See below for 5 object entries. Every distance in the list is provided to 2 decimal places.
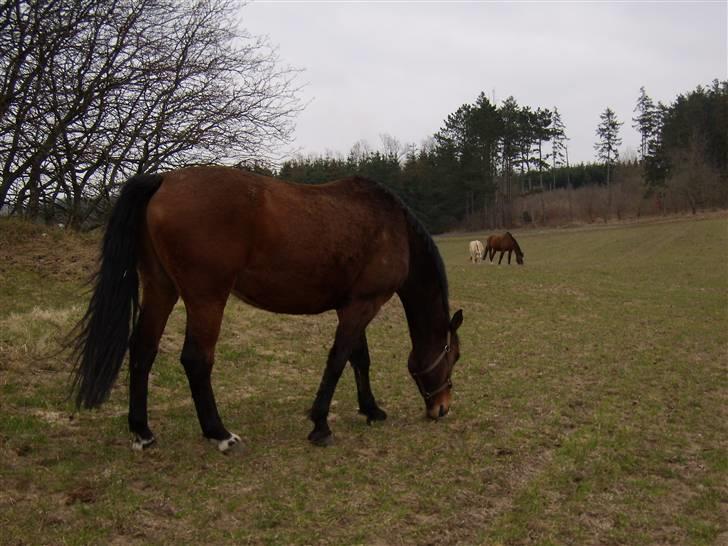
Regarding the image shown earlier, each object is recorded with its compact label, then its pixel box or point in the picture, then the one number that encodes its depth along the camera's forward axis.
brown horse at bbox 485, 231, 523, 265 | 28.44
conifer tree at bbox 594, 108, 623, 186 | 82.56
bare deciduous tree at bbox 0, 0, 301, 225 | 11.55
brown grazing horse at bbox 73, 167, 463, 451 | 4.32
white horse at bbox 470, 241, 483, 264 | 32.16
